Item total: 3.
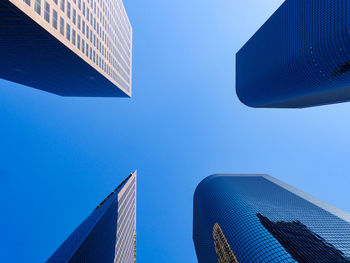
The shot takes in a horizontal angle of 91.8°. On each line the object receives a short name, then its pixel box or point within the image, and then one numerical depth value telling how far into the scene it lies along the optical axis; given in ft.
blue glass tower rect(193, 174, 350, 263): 215.72
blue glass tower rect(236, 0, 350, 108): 219.82
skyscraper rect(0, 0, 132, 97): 114.73
